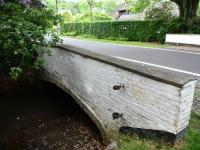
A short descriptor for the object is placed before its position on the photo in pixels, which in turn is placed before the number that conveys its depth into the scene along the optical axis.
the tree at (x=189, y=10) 11.93
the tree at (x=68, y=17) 35.18
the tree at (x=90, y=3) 25.24
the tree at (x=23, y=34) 4.67
